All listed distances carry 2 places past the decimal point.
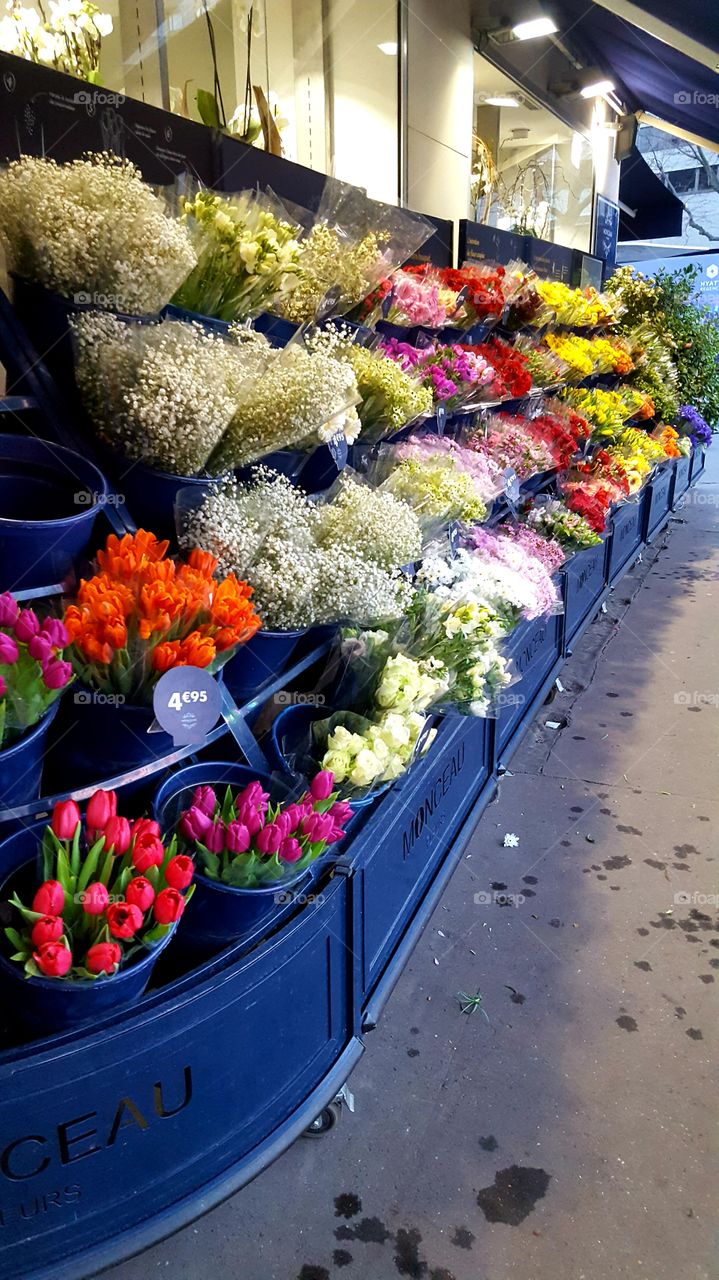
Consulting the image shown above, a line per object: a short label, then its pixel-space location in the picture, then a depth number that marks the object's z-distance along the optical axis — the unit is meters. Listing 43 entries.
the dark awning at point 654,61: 6.33
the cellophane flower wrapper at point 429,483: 2.37
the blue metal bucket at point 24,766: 1.20
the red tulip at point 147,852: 1.27
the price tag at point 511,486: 3.13
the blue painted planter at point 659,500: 6.64
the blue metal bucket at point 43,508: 1.33
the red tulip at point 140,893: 1.23
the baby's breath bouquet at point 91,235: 1.42
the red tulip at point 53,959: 1.16
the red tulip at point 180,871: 1.27
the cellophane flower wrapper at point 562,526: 3.84
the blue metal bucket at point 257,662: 1.72
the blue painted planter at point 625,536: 5.56
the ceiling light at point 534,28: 6.33
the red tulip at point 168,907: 1.23
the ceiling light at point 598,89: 8.18
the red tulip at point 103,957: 1.17
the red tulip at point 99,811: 1.30
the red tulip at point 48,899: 1.19
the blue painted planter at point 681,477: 8.12
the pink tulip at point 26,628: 1.20
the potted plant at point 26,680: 1.17
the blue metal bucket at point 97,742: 1.38
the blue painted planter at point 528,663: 3.24
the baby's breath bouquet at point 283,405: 1.66
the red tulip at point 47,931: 1.18
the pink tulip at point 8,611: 1.19
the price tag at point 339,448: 2.05
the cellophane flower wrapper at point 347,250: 2.09
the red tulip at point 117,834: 1.28
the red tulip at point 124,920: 1.19
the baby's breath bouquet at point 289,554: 1.65
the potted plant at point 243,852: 1.42
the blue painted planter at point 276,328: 2.00
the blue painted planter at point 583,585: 4.32
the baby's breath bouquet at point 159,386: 1.46
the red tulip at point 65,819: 1.25
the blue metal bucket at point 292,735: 1.77
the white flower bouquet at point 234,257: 1.67
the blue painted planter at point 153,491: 1.59
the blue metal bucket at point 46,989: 1.20
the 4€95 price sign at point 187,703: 1.31
